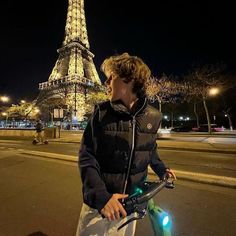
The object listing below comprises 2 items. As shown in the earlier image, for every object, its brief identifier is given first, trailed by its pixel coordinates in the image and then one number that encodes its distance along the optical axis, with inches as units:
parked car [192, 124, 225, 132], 1457.9
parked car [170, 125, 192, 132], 1551.4
